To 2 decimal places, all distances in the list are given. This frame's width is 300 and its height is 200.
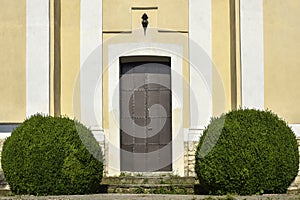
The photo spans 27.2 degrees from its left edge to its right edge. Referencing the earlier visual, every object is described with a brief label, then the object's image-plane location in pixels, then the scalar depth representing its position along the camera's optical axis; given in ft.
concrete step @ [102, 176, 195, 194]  36.45
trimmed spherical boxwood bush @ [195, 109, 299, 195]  32.76
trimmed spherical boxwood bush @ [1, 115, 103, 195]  32.96
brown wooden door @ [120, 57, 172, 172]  41.29
